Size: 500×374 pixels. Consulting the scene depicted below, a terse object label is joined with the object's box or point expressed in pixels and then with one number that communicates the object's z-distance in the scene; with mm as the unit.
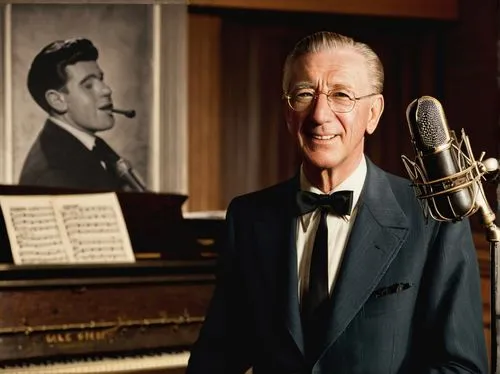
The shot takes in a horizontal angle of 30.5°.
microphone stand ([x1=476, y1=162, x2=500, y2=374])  1591
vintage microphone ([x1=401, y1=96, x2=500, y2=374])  1594
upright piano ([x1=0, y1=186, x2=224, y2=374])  3043
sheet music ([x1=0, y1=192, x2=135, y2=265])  3068
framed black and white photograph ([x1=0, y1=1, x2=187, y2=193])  4543
